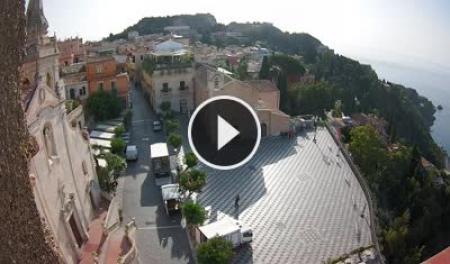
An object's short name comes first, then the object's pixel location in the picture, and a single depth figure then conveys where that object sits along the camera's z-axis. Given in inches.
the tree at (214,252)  523.5
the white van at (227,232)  599.8
